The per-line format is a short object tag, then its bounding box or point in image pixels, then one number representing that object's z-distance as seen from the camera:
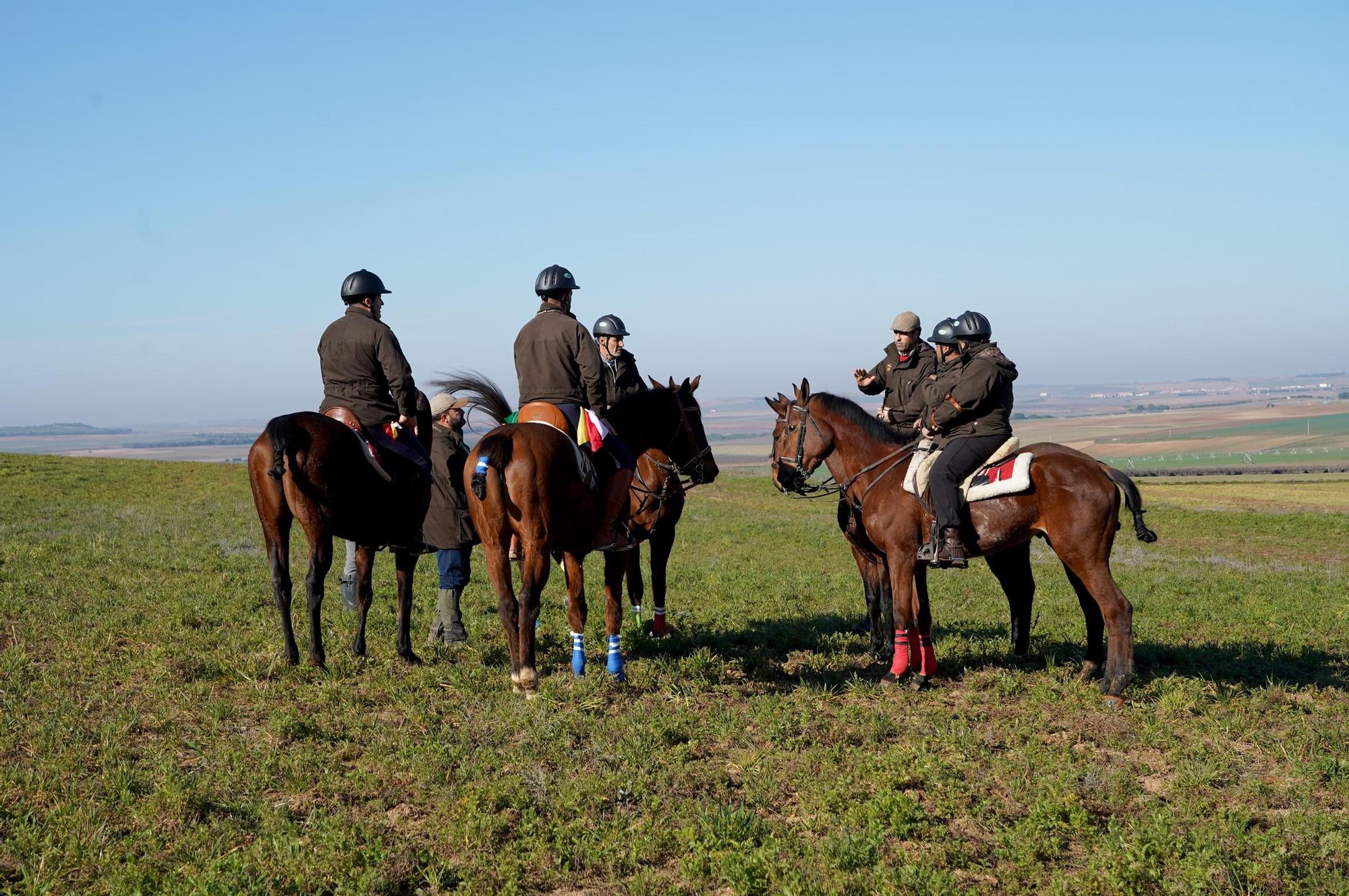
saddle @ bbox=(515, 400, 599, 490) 8.81
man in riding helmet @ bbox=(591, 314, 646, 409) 11.42
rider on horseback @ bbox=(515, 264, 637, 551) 9.02
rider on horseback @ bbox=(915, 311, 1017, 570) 8.95
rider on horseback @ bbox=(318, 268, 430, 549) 9.49
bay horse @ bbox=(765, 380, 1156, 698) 8.52
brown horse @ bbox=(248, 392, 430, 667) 8.65
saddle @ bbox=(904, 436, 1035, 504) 8.78
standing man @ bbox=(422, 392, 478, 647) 9.98
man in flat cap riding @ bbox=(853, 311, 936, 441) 11.09
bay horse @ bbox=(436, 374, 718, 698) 7.98
